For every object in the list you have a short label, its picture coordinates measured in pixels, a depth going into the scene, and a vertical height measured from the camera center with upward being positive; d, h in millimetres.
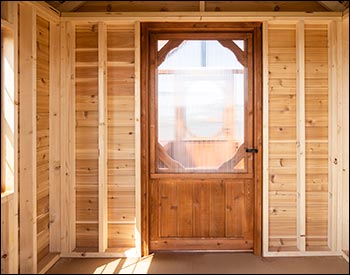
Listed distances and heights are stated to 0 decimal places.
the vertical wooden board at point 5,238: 2920 -793
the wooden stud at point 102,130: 3797 +19
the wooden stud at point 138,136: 3799 -39
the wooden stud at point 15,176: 3047 -343
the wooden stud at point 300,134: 3789 -21
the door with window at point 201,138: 3879 -59
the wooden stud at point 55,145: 3760 -123
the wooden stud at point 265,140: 3795 -78
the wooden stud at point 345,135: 3687 -30
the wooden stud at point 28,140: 3188 -66
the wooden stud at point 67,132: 3822 +0
